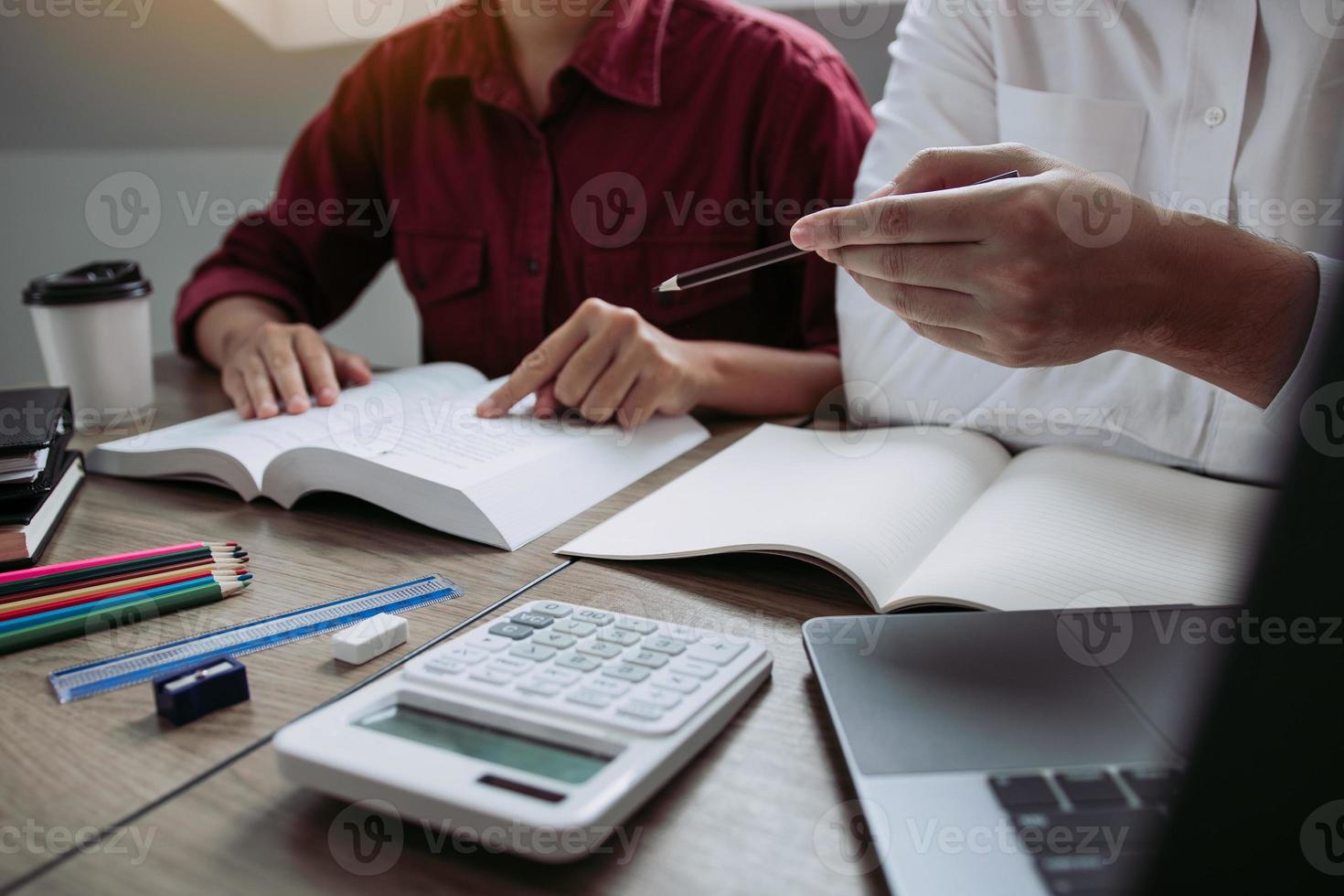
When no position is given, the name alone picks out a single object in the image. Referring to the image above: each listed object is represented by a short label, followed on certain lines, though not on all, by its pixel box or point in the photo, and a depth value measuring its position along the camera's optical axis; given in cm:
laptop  20
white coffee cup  93
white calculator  34
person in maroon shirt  110
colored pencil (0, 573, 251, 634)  51
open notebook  53
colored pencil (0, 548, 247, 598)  54
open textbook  66
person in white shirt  55
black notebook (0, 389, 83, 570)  62
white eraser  48
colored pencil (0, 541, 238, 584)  54
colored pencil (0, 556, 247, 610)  53
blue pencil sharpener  43
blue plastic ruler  47
